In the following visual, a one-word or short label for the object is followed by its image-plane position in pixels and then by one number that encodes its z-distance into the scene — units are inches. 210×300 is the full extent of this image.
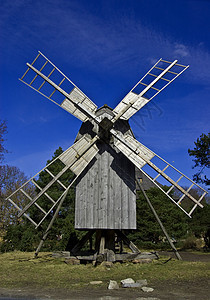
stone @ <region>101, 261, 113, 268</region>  401.7
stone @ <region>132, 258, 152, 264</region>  431.2
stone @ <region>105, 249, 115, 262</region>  414.4
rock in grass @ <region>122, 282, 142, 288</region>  282.4
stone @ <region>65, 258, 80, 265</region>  433.1
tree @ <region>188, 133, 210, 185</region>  707.4
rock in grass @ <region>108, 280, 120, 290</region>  279.0
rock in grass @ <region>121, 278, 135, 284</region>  290.7
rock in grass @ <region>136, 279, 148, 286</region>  293.9
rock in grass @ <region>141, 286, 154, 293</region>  267.3
